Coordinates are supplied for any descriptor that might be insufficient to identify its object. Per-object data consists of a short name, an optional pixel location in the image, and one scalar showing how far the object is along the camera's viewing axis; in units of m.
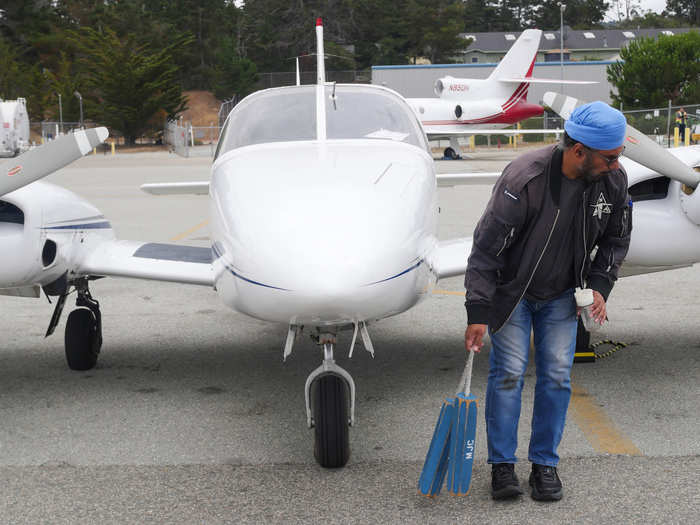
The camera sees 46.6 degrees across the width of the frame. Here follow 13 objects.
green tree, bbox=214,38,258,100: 79.81
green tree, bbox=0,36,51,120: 66.19
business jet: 38.66
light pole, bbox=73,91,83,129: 58.99
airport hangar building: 61.47
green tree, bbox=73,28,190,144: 59.59
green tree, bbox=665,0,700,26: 127.88
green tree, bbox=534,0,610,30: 118.75
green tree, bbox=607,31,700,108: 50.81
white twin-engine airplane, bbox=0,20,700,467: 3.69
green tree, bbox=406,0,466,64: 83.38
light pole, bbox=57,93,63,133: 58.17
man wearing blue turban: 3.50
